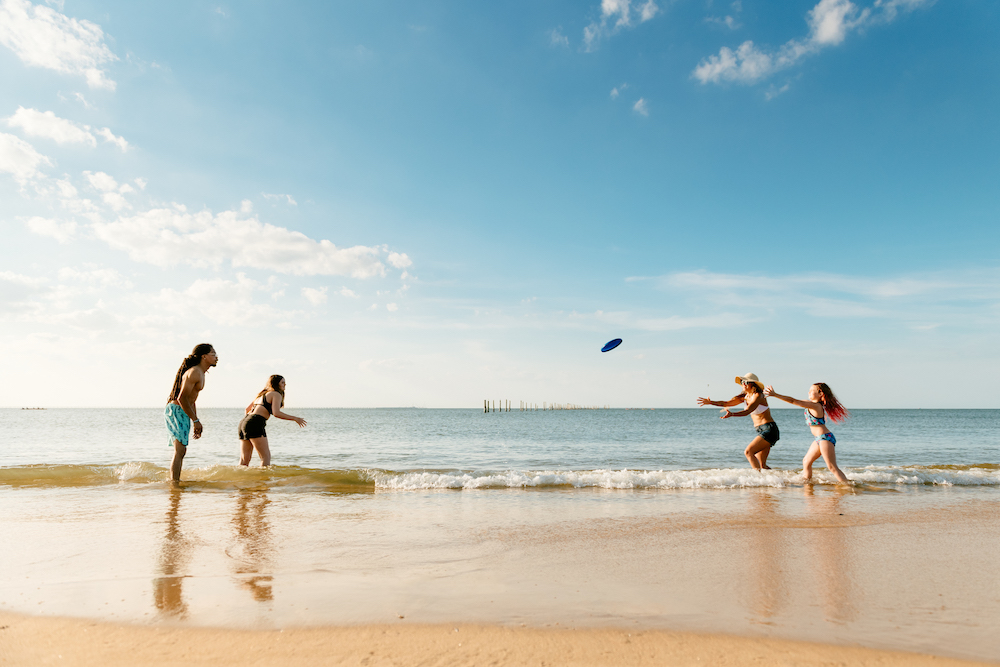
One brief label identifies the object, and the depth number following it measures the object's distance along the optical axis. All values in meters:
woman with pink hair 9.66
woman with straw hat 10.41
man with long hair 9.30
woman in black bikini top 10.78
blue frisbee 13.65
